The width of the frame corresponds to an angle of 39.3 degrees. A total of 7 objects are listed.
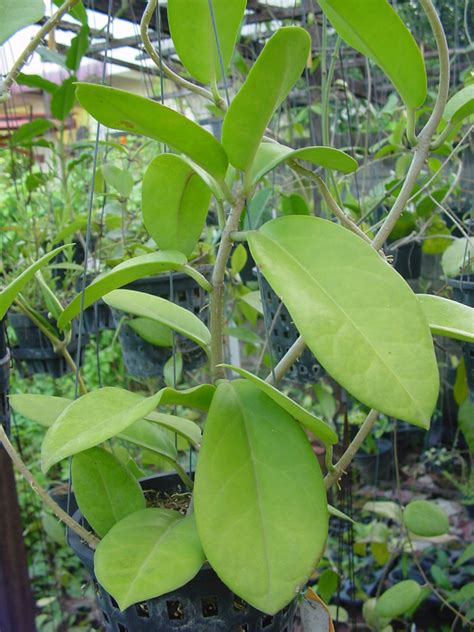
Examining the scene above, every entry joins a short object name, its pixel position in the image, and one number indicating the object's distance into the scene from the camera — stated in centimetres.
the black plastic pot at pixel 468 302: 90
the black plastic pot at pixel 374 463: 208
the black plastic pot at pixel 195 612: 49
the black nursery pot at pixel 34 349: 109
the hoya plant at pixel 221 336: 41
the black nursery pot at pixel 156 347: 104
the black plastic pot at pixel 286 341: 104
